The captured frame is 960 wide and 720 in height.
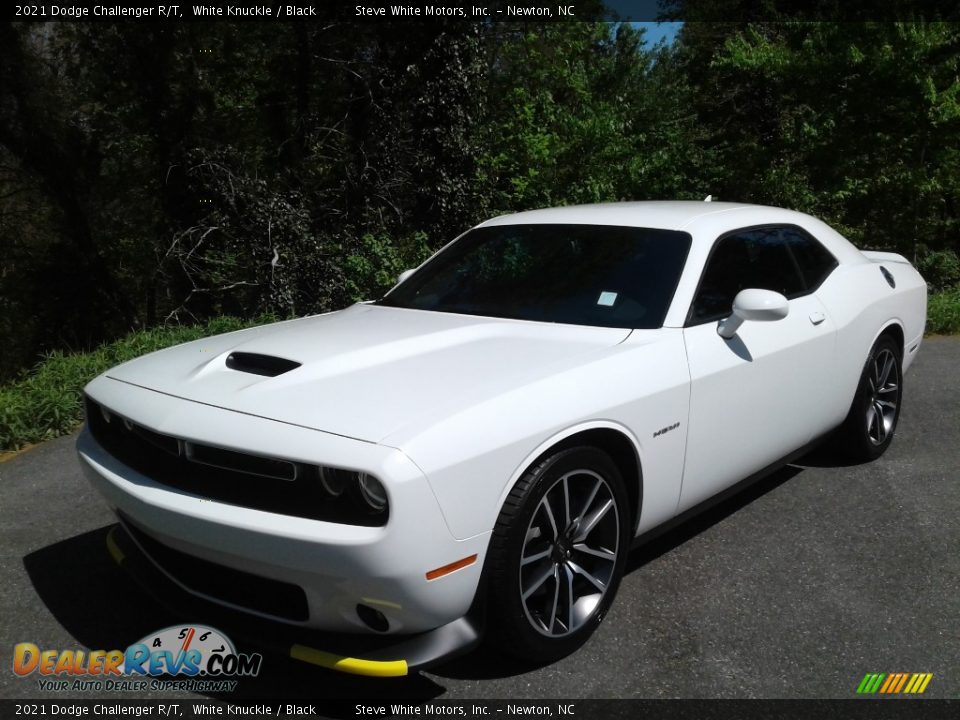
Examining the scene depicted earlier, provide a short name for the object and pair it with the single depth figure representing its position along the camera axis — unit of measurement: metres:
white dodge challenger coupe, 2.53
